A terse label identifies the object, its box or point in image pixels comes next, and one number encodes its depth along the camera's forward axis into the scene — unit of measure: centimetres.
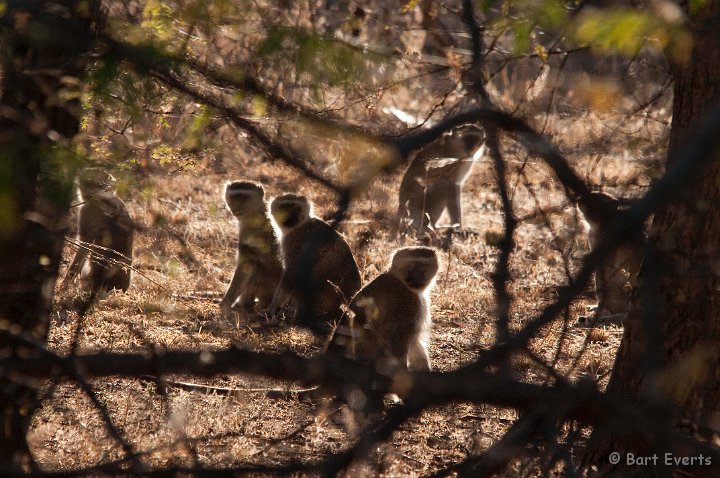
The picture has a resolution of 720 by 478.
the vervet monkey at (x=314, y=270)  1537
